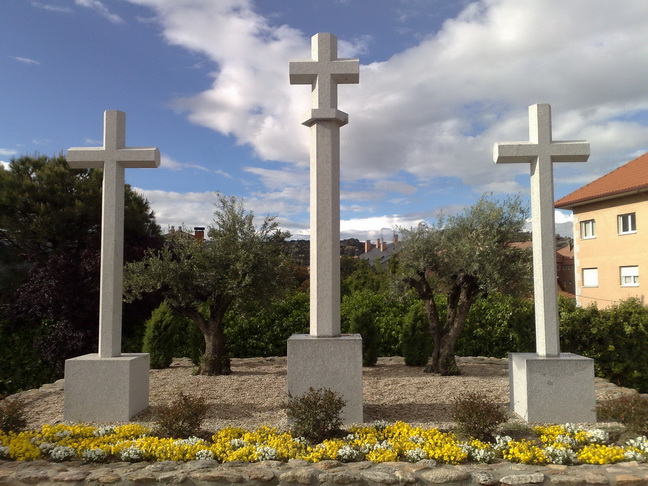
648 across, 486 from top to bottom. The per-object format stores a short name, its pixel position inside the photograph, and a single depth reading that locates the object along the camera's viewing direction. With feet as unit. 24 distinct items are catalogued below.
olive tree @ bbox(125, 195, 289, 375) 29.04
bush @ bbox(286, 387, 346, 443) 15.70
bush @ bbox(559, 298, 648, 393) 32.76
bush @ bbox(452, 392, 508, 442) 15.57
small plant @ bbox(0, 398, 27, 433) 16.84
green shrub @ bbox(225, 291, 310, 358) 39.27
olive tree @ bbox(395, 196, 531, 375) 28.53
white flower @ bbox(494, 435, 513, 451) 14.60
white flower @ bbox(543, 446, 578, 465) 14.07
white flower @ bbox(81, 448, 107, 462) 14.39
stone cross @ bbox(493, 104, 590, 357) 20.39
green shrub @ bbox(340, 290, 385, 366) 34.76
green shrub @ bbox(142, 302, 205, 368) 34.24
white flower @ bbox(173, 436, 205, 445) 14.93
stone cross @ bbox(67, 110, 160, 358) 21.17
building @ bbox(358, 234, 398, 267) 149.14
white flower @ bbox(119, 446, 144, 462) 14.33
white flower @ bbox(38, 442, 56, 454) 15.15
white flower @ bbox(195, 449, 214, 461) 14.10
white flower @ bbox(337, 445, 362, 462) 14.03
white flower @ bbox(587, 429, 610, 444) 15.58
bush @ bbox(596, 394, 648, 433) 15.64
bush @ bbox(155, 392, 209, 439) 16.15
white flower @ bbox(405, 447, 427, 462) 13.92
